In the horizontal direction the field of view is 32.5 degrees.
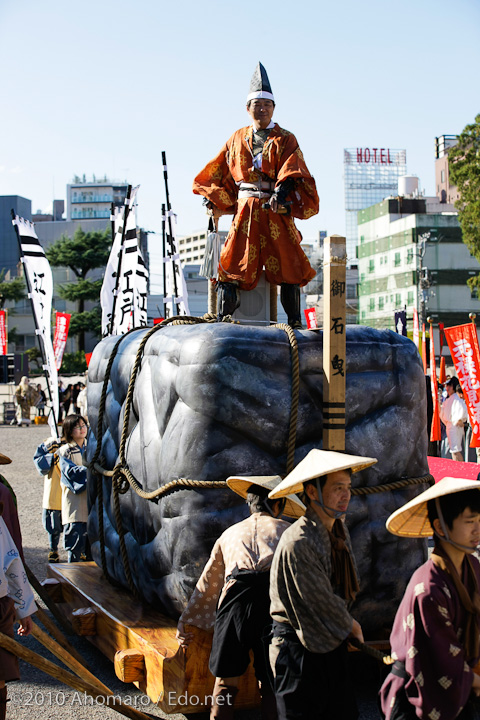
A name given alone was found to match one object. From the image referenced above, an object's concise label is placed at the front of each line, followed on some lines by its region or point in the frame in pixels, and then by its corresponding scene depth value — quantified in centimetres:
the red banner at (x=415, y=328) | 1653
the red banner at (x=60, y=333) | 1812
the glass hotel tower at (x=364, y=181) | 10881
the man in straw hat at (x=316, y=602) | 294
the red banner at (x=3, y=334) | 2517
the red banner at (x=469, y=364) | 1102
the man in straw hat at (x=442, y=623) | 252
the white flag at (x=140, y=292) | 1372
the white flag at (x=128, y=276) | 1302
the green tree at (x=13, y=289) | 4131
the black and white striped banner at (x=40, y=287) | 1021
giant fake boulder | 427
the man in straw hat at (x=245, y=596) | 358
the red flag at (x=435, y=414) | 1315
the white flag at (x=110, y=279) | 1282
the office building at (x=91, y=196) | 9900
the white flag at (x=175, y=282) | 1386
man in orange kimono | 554
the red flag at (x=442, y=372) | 1576
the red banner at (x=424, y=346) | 1452
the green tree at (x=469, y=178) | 2631
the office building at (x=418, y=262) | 5206
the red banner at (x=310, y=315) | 1753
